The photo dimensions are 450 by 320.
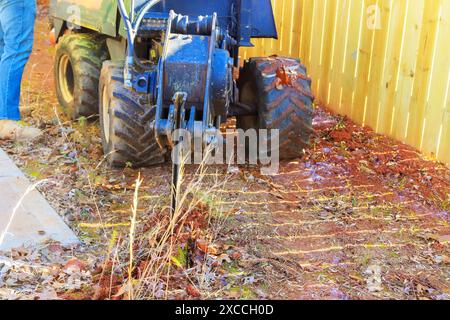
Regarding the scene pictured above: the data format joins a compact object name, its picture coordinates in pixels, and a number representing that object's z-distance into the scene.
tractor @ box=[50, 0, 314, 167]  4.46
